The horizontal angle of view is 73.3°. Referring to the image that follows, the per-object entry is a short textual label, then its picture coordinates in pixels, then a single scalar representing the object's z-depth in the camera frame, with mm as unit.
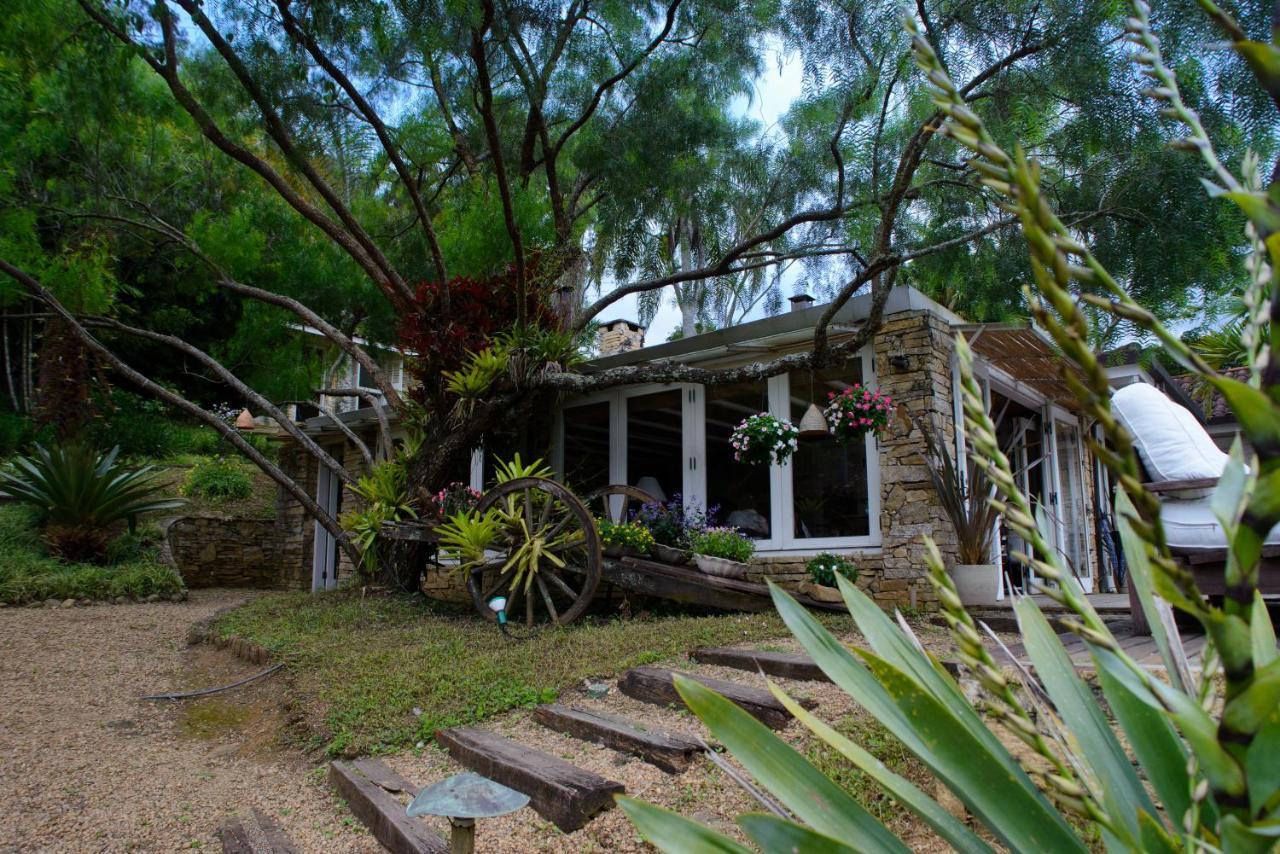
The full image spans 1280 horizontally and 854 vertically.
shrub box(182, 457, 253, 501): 13320
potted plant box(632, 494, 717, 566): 7328
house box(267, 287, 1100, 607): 6613
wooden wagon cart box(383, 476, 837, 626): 6230
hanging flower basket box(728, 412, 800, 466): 6770
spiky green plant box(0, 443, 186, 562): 9125
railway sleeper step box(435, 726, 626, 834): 2877
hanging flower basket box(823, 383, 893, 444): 6355
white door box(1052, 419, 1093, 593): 8873
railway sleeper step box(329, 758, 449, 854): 2766
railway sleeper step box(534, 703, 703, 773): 3291
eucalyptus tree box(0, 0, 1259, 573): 5750
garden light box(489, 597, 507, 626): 3869
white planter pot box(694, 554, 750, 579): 6375
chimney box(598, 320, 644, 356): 11070
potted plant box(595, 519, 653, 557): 6547
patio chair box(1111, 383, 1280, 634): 4145
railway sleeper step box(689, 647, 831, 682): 4168
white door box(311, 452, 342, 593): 12339
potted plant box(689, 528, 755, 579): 6391
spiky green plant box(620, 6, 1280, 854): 459
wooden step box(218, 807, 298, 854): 2875
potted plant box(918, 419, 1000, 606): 6102
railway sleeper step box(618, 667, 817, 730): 3629
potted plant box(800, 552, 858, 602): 6230
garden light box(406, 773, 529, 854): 1921
